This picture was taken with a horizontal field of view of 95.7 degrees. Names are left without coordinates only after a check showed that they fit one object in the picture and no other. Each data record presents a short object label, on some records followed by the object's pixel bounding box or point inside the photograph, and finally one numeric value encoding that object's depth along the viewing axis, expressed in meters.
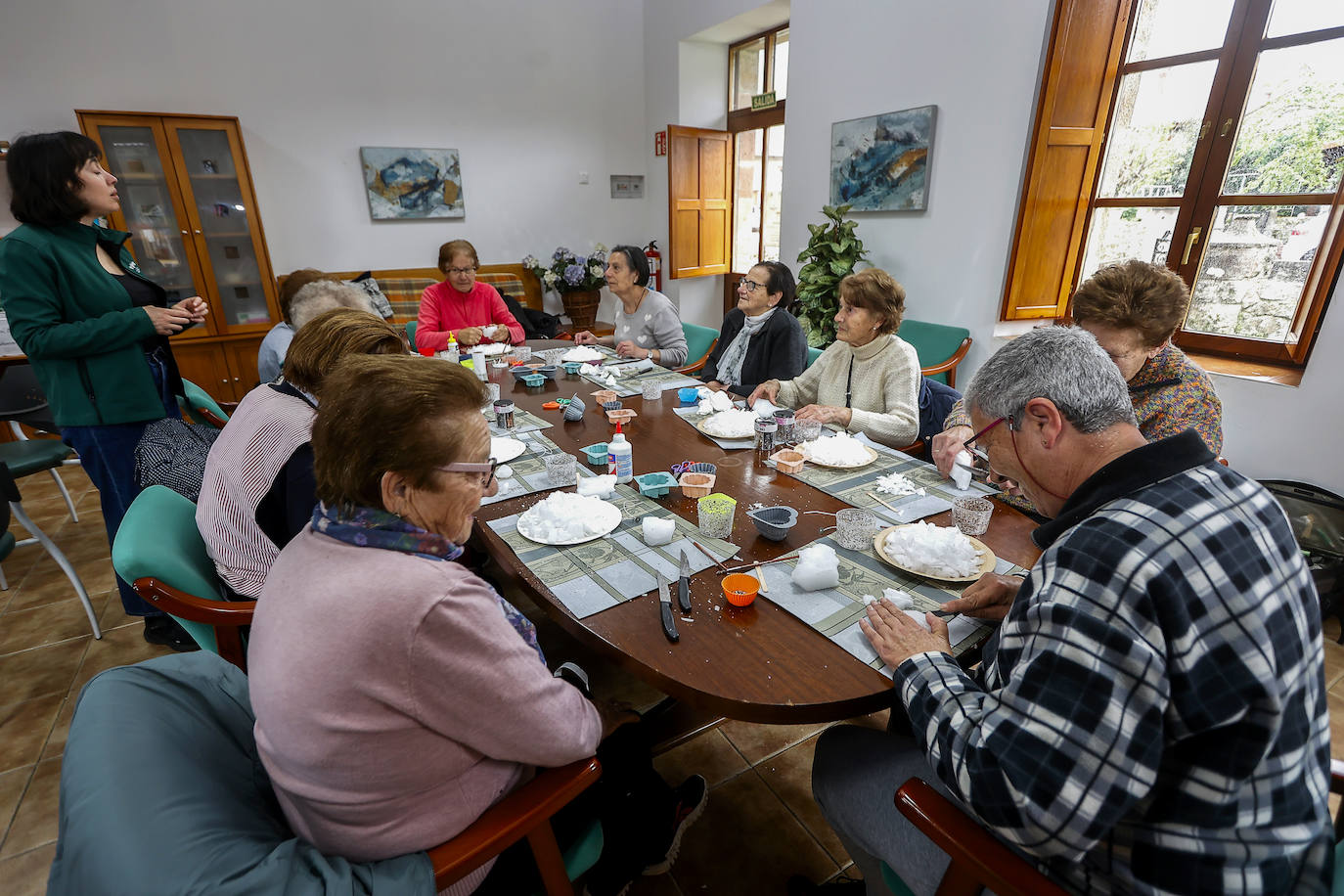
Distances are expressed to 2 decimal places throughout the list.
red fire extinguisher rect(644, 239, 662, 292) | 6.38
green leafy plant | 4.07
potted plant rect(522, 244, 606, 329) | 5.81
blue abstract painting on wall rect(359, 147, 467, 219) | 5.32
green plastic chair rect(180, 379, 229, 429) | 2.45
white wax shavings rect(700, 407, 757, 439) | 1.95
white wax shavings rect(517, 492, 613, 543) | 1.37
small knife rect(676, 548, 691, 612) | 1.13
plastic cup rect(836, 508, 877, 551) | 1.32
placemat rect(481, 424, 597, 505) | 1.62
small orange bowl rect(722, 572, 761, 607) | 1.12
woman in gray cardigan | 3.45
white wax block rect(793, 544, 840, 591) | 1.16
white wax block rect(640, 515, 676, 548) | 1.33
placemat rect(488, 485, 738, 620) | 1.17
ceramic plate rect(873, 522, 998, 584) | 1.18
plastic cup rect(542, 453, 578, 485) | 1.66
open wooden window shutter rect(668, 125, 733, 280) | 5.56
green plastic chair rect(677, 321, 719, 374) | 3.67
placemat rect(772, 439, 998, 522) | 1.49
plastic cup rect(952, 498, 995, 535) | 1.34
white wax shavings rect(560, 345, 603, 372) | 3.12
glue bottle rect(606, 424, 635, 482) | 1.68
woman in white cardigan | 2.09
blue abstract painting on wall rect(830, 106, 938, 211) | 3.74
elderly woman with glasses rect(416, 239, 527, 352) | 3.57
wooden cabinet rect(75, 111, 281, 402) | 4.26
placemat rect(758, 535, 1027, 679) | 1.05
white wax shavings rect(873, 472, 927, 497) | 1.58
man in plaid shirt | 0.68
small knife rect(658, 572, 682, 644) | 1.04
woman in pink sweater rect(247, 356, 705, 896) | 0.73
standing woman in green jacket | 1.85
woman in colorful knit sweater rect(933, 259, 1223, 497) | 1.63
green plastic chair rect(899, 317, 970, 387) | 3.59
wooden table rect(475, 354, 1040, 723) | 0.93
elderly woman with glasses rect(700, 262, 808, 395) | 2.85
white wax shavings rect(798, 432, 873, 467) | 1.73
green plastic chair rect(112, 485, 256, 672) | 1.15
